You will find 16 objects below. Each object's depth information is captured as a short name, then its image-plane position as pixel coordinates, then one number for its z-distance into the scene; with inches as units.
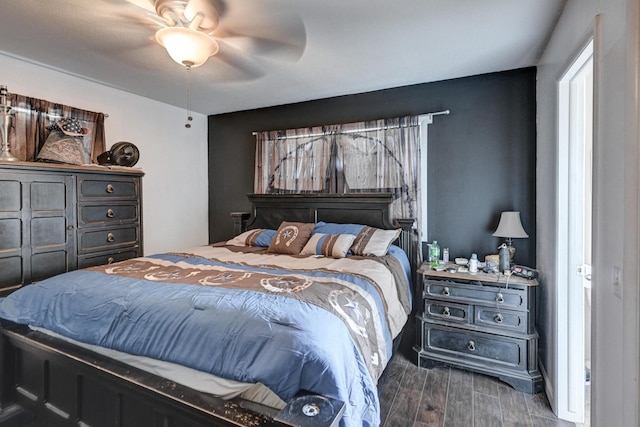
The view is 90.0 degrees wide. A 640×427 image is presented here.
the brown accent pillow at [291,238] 121.6
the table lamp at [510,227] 103.9
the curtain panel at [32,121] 108.3
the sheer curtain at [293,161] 148.9
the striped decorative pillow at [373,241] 112.1
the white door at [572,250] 78.1
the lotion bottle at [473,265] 103.4
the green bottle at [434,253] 118.7
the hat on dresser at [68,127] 112.2
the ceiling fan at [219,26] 77.2
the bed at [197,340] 48.4
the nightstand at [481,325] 92.4
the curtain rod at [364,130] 124.9
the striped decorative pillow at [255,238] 135.1
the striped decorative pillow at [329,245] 113.4
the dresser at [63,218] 93.9
